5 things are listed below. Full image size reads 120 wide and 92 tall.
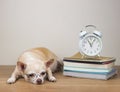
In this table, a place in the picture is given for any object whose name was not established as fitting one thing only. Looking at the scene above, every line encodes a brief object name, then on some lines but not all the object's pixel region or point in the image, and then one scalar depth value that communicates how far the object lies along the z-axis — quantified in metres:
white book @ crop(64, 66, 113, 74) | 1.09
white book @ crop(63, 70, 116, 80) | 1.09
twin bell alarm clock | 1.13
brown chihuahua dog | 1.06
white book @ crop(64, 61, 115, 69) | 1.09
